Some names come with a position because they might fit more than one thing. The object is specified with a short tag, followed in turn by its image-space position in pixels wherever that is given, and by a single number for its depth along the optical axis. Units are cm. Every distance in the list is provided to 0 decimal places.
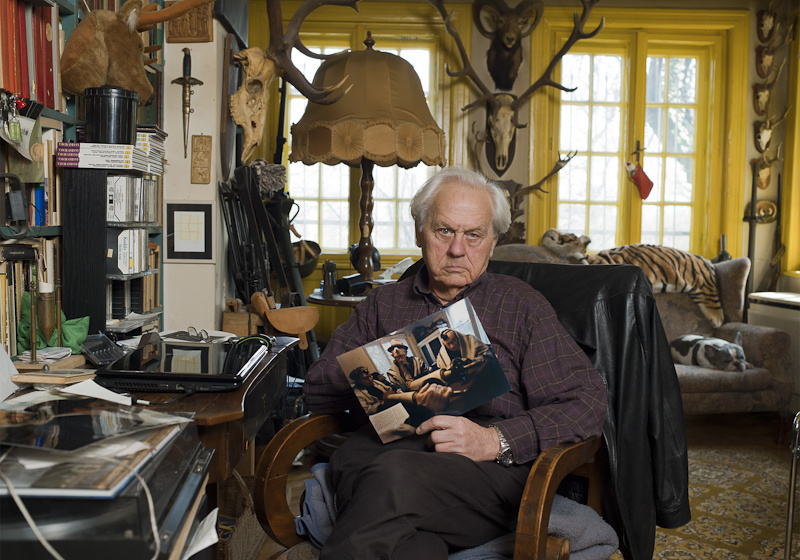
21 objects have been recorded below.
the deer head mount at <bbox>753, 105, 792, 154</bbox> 512
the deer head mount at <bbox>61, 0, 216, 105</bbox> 212
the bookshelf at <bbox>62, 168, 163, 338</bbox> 212
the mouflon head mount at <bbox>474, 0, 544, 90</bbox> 489
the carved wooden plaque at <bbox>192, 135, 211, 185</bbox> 309
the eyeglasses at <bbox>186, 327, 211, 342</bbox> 191
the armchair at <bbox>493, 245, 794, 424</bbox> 372
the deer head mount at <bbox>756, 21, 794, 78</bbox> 506
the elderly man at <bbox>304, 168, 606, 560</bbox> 127
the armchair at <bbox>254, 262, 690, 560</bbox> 152
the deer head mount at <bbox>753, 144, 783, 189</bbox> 514
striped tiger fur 425
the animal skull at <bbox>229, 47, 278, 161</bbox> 310
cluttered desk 72
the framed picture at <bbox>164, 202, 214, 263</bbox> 310
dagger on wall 301
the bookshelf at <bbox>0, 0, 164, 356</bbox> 211
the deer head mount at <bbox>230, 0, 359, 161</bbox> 301
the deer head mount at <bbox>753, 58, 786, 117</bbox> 512
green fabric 189
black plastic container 212
